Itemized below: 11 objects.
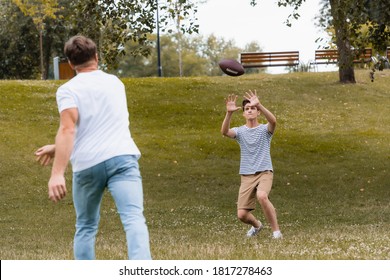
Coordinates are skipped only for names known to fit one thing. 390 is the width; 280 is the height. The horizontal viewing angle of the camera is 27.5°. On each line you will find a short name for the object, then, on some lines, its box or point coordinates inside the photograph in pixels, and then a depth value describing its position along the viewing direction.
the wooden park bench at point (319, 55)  38.64
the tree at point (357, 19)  15.77
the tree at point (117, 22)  18.86
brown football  12.91
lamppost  45.92
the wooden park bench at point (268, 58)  38.75
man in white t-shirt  5.91
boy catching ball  11.10
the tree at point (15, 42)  54.91
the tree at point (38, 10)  40.91
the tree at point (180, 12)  19.38
